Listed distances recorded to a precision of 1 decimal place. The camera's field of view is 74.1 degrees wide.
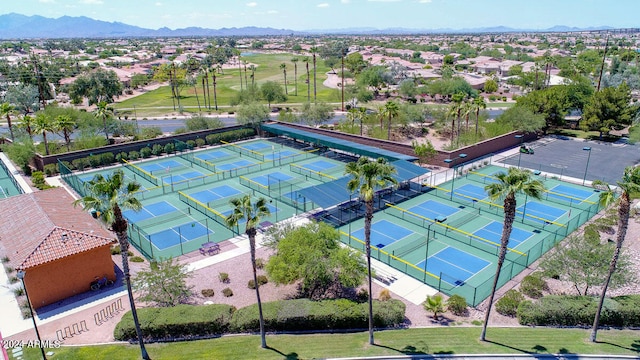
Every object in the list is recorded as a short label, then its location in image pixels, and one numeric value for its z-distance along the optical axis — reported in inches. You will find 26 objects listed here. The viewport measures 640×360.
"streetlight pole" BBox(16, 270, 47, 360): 747.7
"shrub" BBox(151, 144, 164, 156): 2187.5
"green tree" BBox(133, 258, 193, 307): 945.5
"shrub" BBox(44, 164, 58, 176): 1895.9
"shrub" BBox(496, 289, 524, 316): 938.7
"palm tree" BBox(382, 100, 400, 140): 2223.2
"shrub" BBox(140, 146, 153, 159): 2157.7
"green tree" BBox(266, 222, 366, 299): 937.5
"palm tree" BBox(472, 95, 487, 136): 2198.6
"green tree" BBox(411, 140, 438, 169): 1913.9
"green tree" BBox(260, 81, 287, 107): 3518.7
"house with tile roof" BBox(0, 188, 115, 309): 965.8
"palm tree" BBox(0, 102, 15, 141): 2081.7
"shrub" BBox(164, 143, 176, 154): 2234.3
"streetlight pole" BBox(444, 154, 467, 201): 1824.4
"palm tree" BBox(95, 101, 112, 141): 2181.3
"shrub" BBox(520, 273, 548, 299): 1003.9
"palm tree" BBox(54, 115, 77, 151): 2003.0
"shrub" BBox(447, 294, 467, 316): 944.3
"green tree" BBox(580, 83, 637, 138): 2283.5
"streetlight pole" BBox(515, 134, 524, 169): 2076.8
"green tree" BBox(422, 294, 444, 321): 917.8
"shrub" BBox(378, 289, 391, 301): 983.5
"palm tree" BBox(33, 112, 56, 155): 1940.2
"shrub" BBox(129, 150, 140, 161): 2112.5
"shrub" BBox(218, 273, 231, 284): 1079.0
